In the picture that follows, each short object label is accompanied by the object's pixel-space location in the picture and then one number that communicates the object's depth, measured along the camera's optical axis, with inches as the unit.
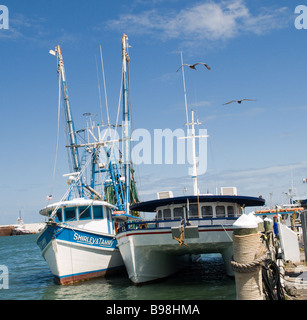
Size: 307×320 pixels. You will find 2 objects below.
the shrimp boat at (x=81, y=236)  739.4
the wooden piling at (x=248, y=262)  324.2
